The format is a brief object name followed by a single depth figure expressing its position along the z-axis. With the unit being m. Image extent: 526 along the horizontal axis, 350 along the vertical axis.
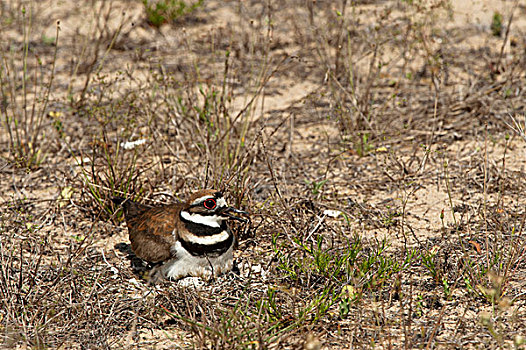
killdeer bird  8.45
